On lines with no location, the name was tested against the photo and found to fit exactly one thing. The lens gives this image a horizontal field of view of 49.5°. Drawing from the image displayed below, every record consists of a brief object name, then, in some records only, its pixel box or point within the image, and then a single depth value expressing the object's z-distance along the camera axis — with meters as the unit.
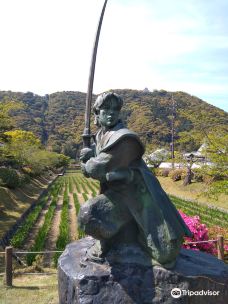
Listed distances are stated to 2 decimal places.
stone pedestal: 3.03
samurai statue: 3.10
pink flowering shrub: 6.48
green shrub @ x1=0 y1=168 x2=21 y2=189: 18.07
